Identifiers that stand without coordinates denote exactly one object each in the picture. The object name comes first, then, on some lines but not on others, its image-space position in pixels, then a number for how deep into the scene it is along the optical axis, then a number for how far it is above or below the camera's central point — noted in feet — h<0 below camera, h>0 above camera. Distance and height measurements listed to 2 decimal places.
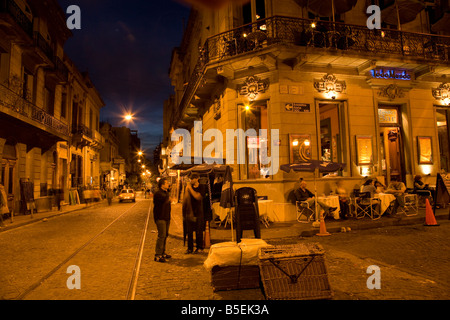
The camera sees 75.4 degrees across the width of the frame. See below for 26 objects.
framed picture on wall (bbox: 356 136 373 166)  44.21 +4.35
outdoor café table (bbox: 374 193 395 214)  36.58 -2.67
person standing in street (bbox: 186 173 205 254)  23.11 -2.58
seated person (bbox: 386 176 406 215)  38.08 -2.01
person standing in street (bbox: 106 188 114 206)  85.61 -3.26
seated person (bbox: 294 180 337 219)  35.75 -2.11
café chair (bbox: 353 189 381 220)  36.35 -3.47
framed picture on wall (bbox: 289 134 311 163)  40.78 +4.52
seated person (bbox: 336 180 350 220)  37.24 -3.36
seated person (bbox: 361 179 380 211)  36.71 -1.49
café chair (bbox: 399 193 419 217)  38.34 -3.36
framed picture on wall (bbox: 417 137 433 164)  48.11 +4.53
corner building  41.19 +14.83
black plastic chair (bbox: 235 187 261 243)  25.18 -2.64
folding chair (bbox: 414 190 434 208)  41.91 -2.81
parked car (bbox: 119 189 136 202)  99.94 -4.25
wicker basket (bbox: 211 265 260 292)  14.37 -4.80
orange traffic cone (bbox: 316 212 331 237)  29.48 -5.11
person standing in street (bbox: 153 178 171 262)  20.70 -2.33
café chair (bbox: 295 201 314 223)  35.99 -3.80
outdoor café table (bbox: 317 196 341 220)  35.58 -2.76
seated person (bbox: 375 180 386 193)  39.20 -1.07
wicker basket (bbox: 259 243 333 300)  12.79 -4.21
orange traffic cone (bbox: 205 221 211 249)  24.78 -4.88
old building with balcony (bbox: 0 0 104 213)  50.52 +18.06
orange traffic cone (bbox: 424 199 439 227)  32.17 -4.41
